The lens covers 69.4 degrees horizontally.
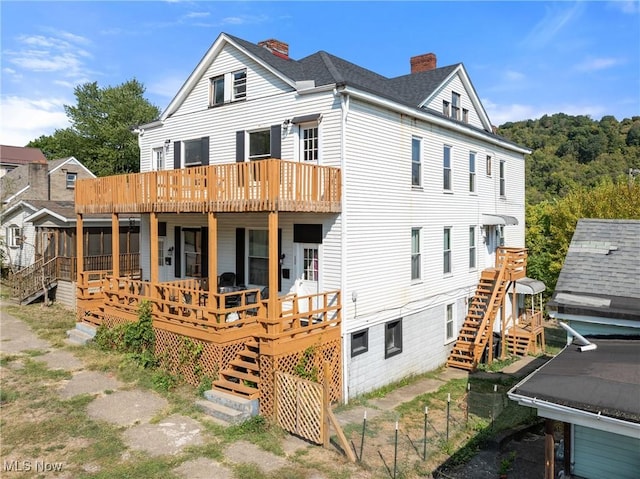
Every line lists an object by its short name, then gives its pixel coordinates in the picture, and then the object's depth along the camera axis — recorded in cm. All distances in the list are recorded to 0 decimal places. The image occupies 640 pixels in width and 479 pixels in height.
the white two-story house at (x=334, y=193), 1291
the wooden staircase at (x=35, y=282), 2294
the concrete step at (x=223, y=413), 1039
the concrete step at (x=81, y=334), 1597
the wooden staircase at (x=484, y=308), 1784
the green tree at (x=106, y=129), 5116
